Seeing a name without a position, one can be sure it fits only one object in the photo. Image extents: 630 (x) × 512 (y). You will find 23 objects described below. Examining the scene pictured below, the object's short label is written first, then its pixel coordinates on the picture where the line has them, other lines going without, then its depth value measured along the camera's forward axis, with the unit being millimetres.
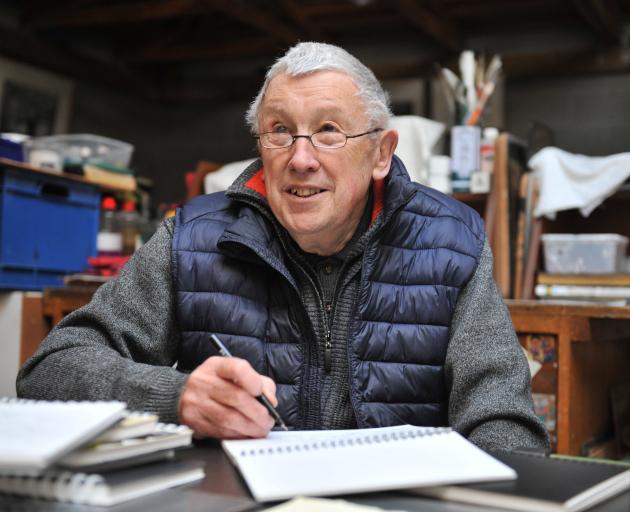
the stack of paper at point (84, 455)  668
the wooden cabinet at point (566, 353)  2168
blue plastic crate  2930
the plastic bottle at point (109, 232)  3256
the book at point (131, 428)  758
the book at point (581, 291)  2441
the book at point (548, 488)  719
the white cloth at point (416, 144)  2779
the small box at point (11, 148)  2987
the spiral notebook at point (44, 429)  642
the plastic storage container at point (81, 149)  3229
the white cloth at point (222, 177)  2957
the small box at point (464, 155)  2693
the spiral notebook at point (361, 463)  753
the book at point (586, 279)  2453
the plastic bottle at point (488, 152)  2670
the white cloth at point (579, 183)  2547
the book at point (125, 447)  715
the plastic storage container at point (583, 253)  2502
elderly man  1432
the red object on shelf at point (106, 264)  3107
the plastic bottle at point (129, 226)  3396
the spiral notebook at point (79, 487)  706
